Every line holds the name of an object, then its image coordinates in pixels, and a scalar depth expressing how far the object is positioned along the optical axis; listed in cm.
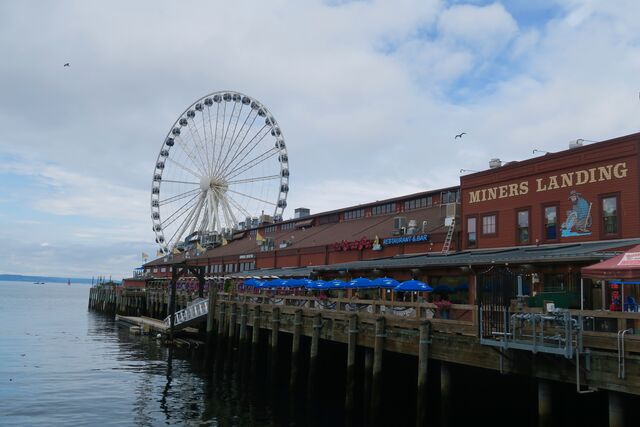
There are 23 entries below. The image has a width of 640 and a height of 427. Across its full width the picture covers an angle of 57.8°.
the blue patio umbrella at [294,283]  3733
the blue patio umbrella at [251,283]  4308
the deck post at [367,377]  2189
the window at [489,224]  3331
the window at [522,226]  3116
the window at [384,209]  5292
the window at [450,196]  4406
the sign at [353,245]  4588
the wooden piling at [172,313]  4431
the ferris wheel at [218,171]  7675
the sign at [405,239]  4004
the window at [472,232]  3457
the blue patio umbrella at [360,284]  2936
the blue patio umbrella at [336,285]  3147
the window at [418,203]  4850
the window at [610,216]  2650
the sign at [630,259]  1548
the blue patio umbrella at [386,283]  2794
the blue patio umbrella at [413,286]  2577
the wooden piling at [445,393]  1833
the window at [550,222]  2950
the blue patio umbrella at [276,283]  3939
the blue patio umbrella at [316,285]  3328
